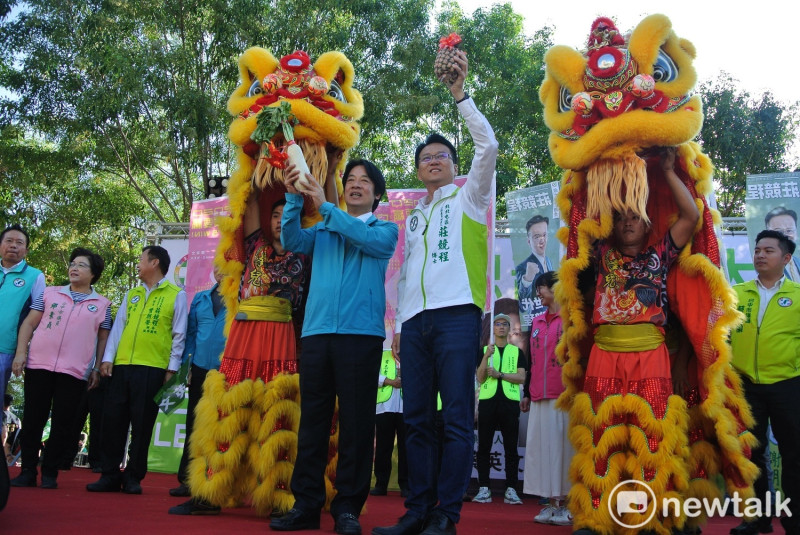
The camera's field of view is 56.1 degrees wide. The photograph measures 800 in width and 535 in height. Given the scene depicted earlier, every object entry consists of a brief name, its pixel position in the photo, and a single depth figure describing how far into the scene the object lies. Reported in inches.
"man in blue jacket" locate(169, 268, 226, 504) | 226.2
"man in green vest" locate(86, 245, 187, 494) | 209.0
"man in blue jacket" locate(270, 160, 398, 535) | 137.6
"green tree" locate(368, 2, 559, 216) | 542.6
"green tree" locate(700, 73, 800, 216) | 541.6
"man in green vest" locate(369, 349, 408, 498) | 290.7
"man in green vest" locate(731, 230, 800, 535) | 168.9
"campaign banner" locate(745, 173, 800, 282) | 280.7
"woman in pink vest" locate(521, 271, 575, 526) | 194.9
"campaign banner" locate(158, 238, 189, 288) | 360.2
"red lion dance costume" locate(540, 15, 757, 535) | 137.9
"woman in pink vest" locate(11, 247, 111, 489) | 209.6
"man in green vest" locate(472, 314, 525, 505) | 275.1
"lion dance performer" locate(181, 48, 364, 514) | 152.3
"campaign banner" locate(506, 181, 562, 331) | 311.4
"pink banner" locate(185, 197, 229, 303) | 339.0
